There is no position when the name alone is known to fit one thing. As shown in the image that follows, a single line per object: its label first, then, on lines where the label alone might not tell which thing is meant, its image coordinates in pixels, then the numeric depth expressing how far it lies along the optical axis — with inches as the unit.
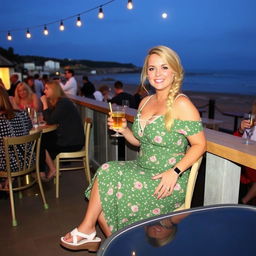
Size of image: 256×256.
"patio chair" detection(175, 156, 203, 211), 76.0
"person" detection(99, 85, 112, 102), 328.5
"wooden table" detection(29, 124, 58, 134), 145.0
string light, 289.5
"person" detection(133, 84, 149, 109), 258.9
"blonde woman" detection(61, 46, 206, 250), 76.8
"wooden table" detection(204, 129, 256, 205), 71.6
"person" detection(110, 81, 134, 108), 246.2
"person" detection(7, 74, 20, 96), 354.6
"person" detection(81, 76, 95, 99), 328.2
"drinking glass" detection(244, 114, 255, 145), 79.3
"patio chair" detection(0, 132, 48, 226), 112.6
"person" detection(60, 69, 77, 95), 330.6
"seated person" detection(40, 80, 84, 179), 159.0
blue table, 38.6
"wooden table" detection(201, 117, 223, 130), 232.7
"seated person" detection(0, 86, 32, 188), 122.1
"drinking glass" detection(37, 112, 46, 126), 160.3
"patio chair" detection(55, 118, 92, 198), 148.3
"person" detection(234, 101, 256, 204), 122.2
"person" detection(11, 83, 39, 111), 199.3
